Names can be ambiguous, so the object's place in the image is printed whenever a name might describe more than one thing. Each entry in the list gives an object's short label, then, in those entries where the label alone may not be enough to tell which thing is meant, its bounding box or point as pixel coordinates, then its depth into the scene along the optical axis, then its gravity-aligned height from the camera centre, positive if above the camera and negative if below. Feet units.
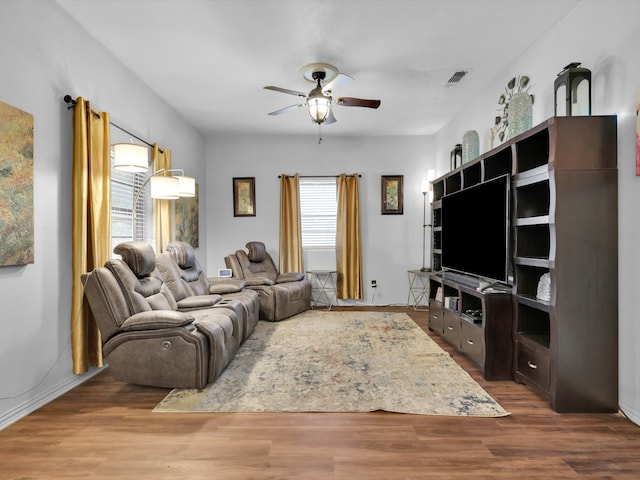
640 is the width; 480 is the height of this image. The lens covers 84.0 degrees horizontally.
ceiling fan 10.74 +4.43
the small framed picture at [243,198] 19.88 +2.13
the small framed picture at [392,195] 19.85 +2.30
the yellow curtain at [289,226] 19.42 +0.55
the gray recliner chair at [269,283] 15.44 -2.21
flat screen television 9.32 +0.17
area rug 7.74 -3.69
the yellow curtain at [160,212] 13.29 +0.92
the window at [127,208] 11.35 +0.97
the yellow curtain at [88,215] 8.82 +0.54
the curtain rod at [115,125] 8.71 +3.37
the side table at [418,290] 19.58 -2.99
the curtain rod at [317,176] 19.76 +3.36
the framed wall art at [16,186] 6.94 +1.01
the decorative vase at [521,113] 9.77 +3.41
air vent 12.25 +5.63
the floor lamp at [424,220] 18.86 +0.90
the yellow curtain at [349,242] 19.30 -0.32
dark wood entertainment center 7.38 -0.62
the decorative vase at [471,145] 12.92 +3.33
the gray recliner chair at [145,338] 8.38 -2.44
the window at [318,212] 20.02 +1.36
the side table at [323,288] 19.65 -2.88
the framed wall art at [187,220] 15.74 +0.74
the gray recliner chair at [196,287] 11.35 -1.91
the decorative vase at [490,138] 12.51 +3.52
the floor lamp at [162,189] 11.46 +1.55
